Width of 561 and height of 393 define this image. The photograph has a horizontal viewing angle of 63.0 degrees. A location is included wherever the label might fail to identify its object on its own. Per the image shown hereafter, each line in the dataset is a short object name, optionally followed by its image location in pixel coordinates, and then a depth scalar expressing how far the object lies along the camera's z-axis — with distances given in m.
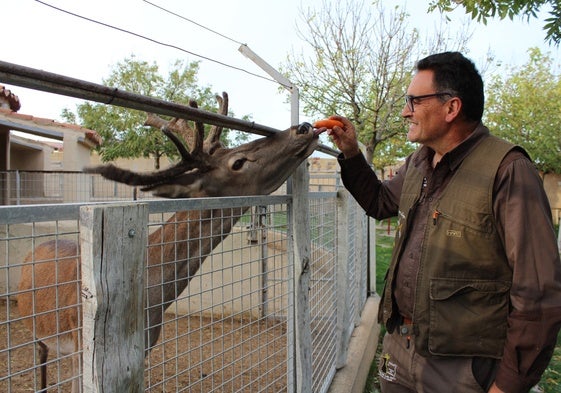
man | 1.86
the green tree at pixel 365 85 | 13.74
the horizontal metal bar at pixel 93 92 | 1.38
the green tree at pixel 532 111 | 22.81
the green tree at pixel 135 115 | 23.14
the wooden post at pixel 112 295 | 1.34
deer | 3.01
